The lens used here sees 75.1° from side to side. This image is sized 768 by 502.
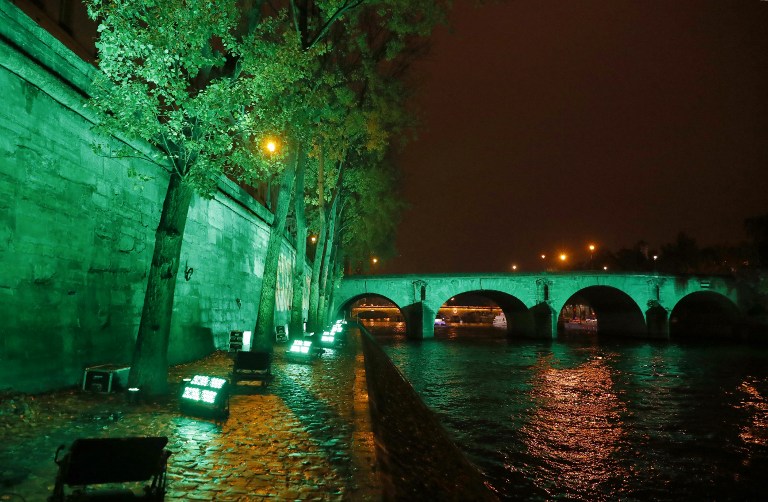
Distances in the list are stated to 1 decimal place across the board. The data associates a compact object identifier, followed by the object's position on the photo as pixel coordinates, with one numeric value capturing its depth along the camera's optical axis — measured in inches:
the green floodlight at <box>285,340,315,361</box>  682.2
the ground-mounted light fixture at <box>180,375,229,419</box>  309.0
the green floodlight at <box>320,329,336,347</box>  892.0
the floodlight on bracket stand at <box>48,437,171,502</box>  147.3
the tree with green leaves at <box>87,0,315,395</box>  327.0
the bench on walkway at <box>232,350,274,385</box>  441.1
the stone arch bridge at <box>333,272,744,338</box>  2010.3
